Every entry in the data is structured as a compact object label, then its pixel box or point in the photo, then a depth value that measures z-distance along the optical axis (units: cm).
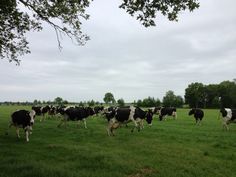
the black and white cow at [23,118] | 1167
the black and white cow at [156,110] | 2798
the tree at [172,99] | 8247
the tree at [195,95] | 8239
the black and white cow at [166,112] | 2434
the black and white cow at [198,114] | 2077
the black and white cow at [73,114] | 1706
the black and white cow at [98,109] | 2812
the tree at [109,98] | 9141
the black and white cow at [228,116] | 1675
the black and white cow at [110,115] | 1365
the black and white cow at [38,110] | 2394
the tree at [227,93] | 7164
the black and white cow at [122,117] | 1327
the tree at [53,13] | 817
